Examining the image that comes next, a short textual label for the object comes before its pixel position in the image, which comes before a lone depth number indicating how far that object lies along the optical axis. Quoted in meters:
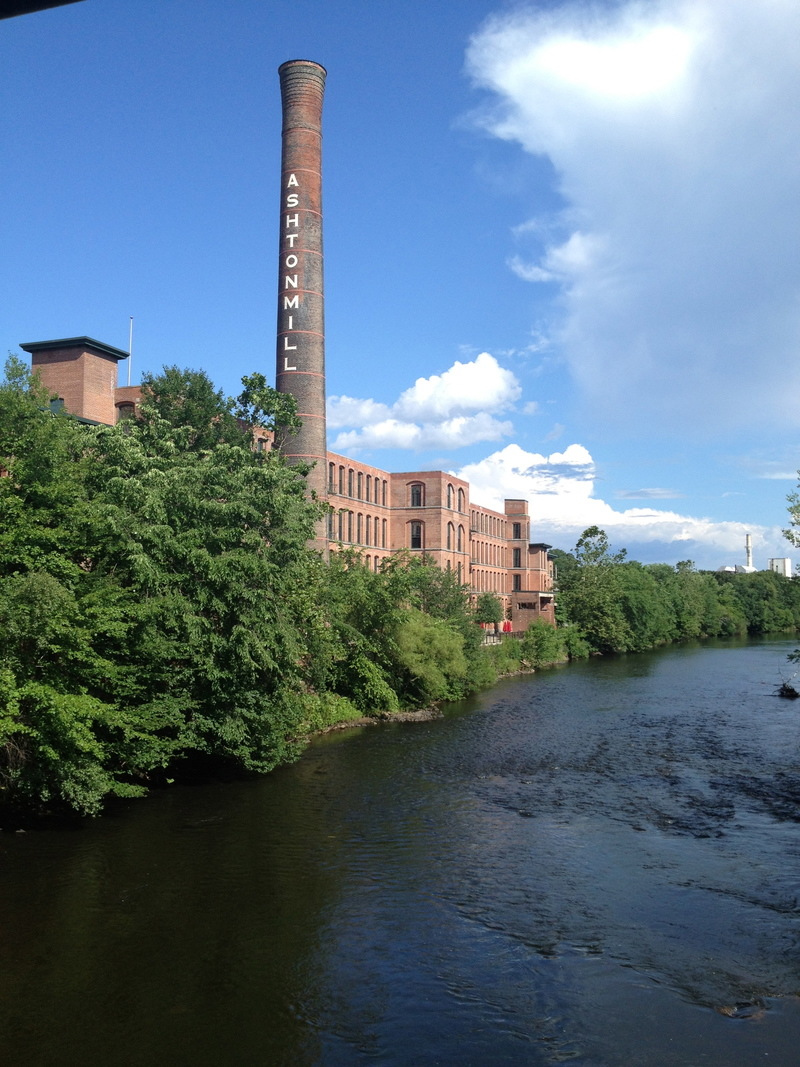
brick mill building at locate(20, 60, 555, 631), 38.72
